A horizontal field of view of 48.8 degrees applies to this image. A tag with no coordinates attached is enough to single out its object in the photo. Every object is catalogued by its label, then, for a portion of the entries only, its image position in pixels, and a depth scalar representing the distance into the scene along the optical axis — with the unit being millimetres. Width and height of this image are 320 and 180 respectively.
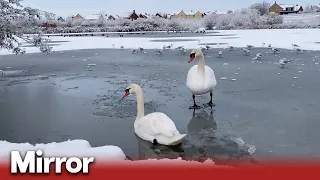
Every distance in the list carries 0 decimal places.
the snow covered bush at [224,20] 68212
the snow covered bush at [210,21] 65438
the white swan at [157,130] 5449
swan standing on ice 7984
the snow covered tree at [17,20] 13112
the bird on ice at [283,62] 14238
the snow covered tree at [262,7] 104250
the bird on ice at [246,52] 19366
